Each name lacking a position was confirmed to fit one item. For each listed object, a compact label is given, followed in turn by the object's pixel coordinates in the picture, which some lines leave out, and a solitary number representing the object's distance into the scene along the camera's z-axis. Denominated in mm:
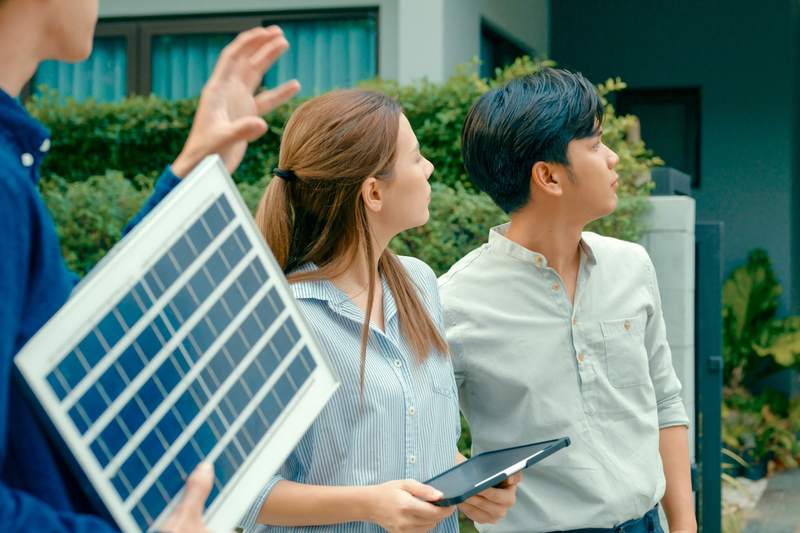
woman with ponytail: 2006
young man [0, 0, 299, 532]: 1142
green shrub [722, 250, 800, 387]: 10000
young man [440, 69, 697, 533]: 2387
